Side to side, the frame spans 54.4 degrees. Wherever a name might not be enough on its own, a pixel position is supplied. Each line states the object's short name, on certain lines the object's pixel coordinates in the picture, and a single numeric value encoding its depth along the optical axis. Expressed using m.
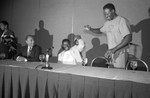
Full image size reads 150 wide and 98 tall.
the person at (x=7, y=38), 3.36
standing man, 2.28
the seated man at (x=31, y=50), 2.64
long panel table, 1.04
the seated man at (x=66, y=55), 2.58
